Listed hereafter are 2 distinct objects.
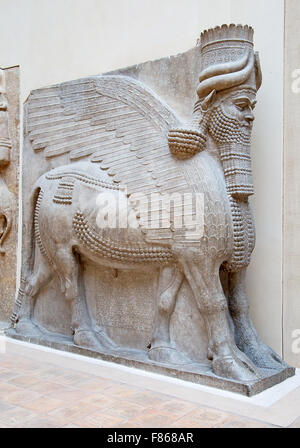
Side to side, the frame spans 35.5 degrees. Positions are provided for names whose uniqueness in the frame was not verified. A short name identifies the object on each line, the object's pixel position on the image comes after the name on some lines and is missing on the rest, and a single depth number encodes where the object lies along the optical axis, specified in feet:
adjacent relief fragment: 13.50
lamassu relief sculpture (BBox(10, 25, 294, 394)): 8.94
